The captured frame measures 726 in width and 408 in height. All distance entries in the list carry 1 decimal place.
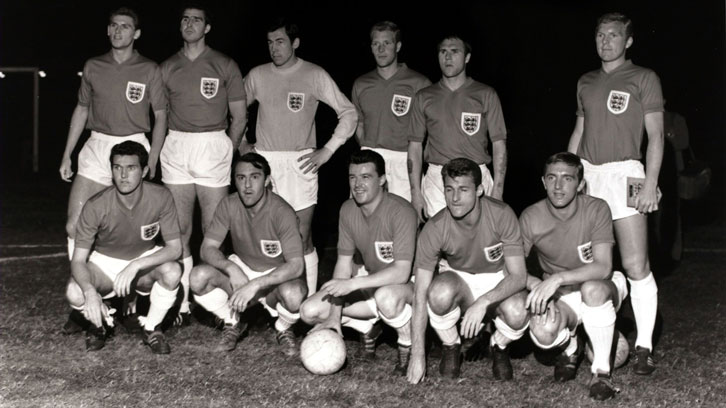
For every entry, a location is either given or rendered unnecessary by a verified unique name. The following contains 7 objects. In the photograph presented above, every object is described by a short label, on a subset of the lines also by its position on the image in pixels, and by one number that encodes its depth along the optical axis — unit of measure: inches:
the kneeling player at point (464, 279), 171.5
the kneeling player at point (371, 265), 182.4
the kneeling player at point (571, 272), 167.3
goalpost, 759.7
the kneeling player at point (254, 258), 195.2
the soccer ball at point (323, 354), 174.2
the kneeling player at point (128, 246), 194.1
